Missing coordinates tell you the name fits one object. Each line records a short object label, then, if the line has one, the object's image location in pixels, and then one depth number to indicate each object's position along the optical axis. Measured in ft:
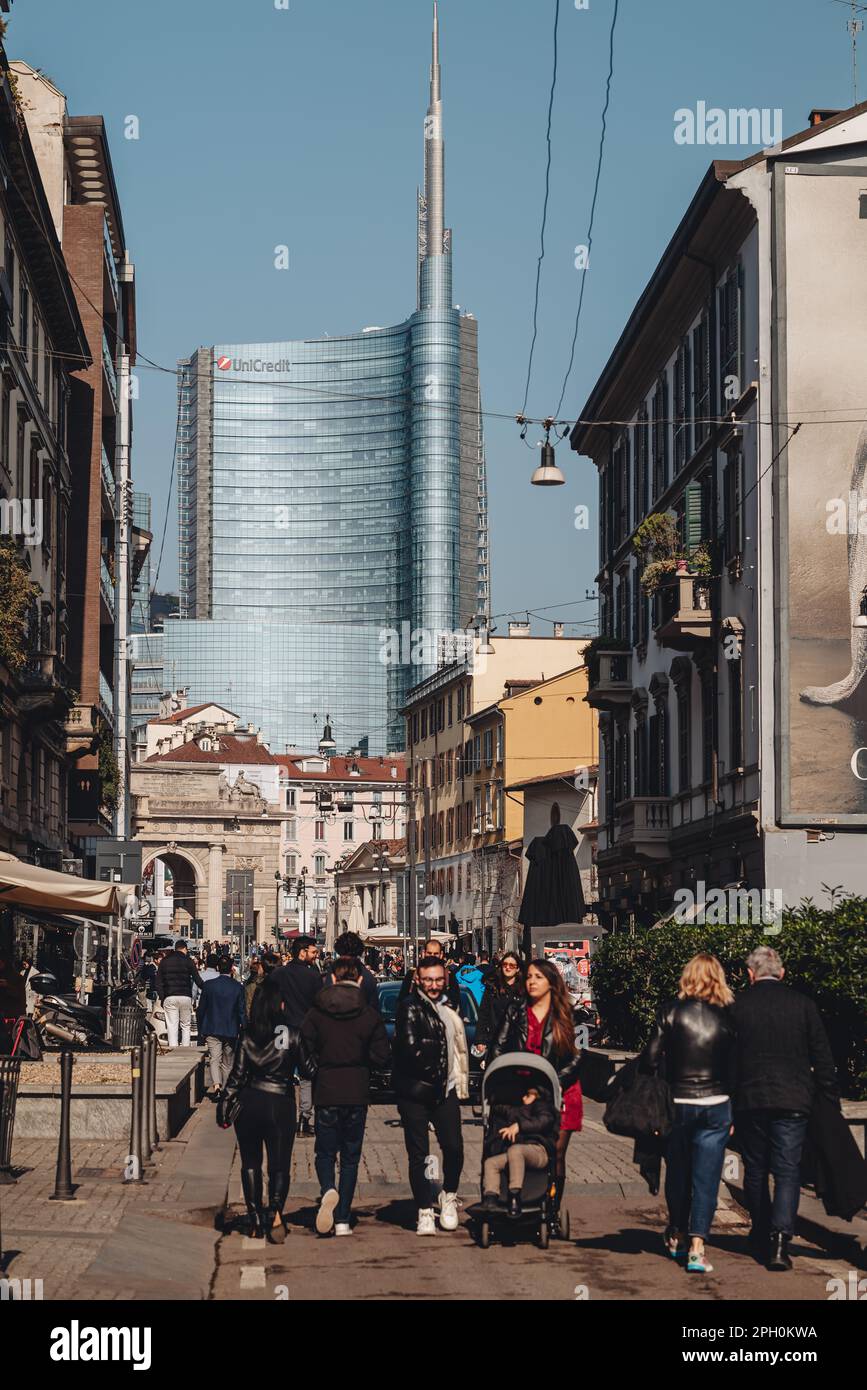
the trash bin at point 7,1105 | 44.16
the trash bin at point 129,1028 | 66.03
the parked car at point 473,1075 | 75.46
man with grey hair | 35.40
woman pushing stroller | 39.45
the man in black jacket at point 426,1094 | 39.73
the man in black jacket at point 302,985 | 59.41
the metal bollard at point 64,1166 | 42.39
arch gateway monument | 394.93
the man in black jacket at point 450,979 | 44.39
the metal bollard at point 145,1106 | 49.78
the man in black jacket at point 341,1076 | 39.24
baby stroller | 37.55
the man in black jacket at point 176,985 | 99.62
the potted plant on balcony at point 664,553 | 110.11
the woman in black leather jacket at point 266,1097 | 38.68
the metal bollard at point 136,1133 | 46.85
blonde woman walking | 35.45
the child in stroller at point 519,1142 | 37.50
